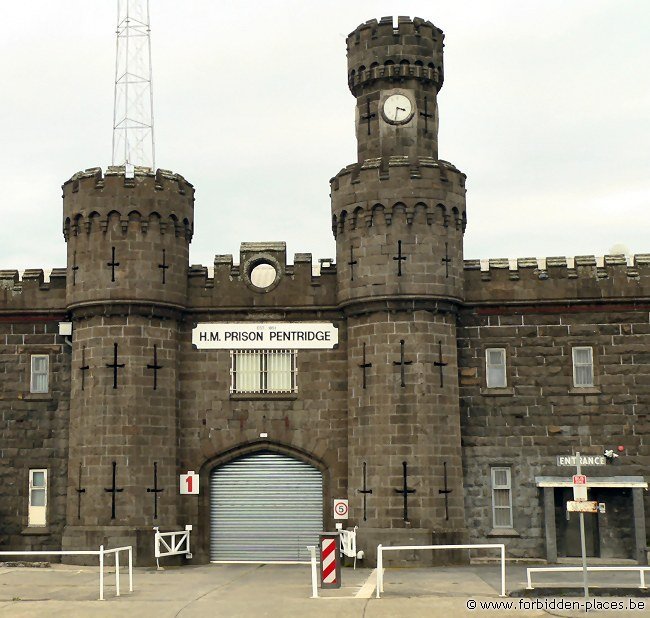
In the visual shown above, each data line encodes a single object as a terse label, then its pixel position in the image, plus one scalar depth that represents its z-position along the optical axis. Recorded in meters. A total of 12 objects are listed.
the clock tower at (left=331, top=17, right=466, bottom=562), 28.56
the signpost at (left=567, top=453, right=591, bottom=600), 19.25
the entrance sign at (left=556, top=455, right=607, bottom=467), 29.67
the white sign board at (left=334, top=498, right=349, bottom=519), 29.53
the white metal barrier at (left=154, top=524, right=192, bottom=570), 28.44
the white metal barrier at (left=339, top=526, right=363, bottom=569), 28.06
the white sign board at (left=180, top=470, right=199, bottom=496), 30.06
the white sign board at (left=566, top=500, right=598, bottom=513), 19.02
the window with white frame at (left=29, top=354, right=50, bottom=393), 31.33
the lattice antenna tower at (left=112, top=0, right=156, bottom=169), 37.84
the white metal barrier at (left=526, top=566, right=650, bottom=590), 20.67
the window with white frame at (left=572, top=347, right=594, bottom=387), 30.30
